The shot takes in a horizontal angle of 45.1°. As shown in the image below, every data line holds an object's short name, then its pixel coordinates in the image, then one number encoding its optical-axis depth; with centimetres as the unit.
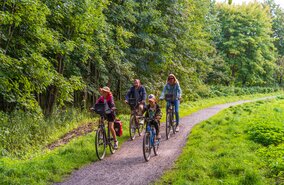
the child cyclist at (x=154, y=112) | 932
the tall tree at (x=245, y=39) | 4150
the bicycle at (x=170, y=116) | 1200
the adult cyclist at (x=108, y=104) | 926
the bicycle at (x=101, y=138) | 907
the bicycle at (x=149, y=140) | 883
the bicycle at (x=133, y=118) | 1180
